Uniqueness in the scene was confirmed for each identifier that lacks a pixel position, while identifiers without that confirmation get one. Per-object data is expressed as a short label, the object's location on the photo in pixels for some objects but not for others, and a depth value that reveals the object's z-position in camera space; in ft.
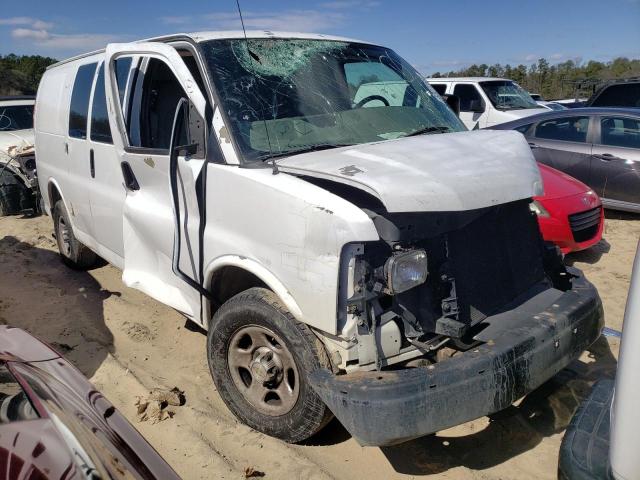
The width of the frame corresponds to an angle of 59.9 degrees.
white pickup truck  38.22
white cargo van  8.46
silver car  24.09
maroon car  5.68
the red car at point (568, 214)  18.43
